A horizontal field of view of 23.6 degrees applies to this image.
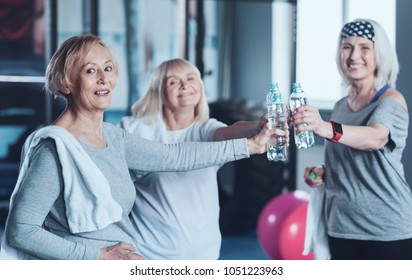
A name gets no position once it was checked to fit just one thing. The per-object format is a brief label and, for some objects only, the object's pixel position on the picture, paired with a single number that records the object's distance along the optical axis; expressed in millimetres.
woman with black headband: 3335
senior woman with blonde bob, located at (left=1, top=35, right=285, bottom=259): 2844
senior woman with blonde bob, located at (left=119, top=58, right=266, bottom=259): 3519
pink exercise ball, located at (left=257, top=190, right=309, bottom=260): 4937
